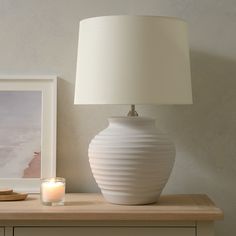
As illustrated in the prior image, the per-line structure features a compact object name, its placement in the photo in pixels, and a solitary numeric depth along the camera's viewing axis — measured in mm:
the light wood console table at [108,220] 2439
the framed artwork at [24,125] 2832
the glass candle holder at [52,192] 2555
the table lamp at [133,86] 2492
